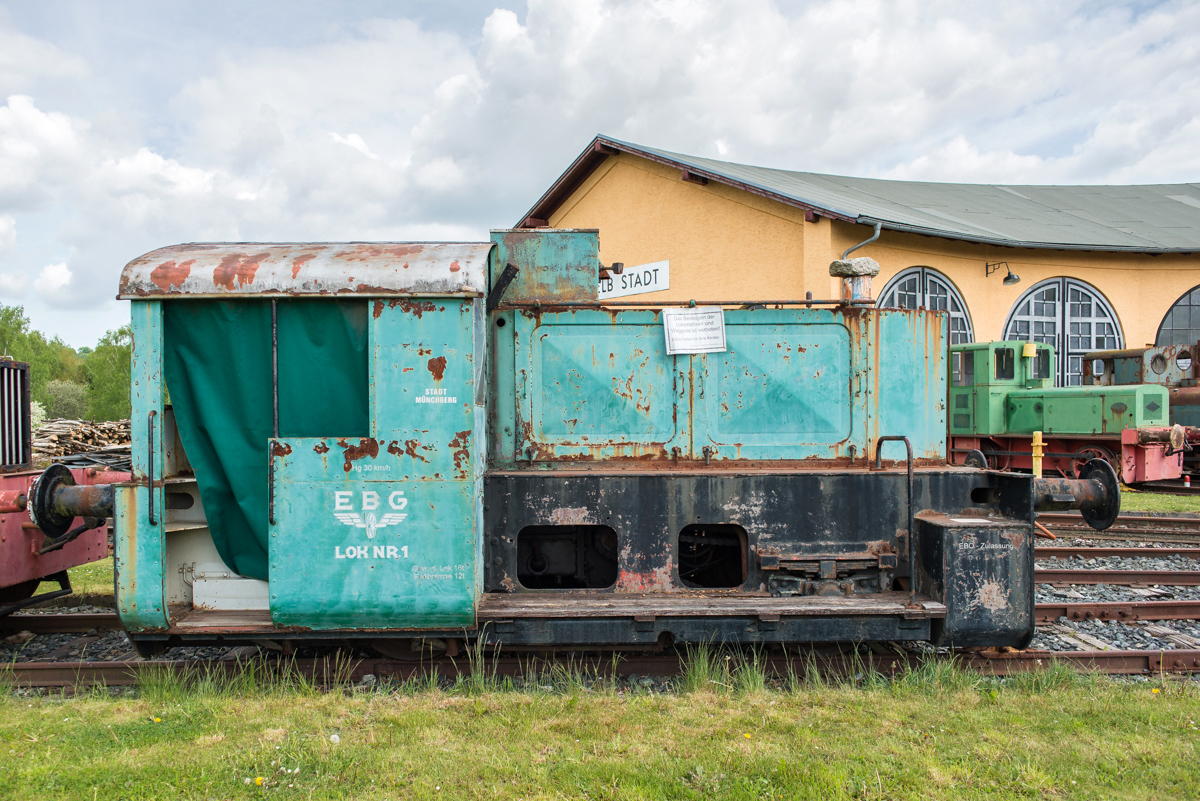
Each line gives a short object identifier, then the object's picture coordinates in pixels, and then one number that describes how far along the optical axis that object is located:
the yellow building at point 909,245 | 14.09
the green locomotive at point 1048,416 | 12.80
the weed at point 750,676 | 4.02
